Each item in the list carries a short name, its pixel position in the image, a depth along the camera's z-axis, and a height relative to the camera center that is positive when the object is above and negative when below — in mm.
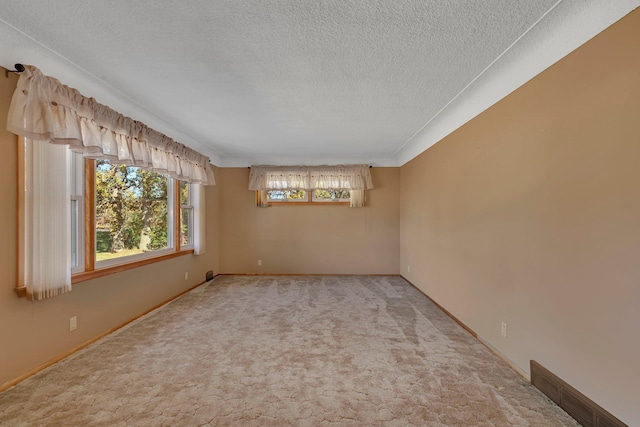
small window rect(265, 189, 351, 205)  5773 +335
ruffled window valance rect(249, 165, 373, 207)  5539 +680
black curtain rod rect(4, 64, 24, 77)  1912 +995
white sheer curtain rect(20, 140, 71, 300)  2039 -62
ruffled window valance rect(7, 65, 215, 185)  1912 +745
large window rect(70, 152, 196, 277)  2623 -17
